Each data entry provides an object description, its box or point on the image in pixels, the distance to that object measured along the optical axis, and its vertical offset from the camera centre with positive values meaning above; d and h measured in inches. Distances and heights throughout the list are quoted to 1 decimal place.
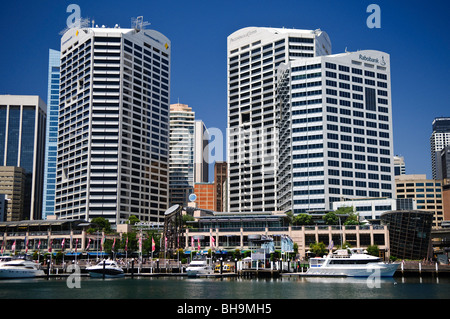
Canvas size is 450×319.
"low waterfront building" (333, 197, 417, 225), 7552.2 +27.3
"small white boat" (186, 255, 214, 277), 4677.7 -430.7
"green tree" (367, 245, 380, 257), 5890.3 -342.8
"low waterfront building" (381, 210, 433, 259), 6426.7 -177.0
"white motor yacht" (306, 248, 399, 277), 4318.4 -380.6
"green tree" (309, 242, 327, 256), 5989.2 -324.9
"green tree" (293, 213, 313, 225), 7299.7 +29.2
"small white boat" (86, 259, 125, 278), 4668.3 -439.2
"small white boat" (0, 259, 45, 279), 4611.2 -430.5
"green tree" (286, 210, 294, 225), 7632.9 +16.8
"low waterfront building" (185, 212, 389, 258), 6643.7 -147.7
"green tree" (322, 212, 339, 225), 7199.8 +28.0
